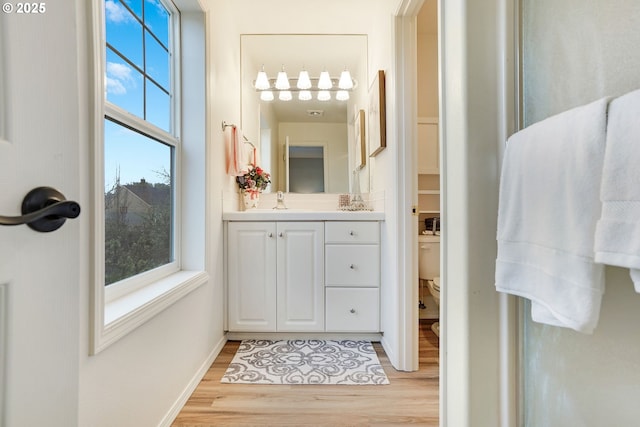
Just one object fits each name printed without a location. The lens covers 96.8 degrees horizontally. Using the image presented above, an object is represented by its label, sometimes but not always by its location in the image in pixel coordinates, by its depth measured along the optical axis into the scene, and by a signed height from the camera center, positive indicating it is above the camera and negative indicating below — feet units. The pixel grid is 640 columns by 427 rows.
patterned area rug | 5.07 -2.90
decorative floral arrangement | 7.58 +0.95
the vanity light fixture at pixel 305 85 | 8.21 +3.77
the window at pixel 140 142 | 3.41 +1.05
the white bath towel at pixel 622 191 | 1.20 +0.09
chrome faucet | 8.09 +0.40
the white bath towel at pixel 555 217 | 1.39 -0.02
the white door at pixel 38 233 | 1.26 -0.07
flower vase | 7.67 +0.47
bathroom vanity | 6.39 -1.51
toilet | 7.11 -1.11
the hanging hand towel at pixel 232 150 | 6.56 +1.52
